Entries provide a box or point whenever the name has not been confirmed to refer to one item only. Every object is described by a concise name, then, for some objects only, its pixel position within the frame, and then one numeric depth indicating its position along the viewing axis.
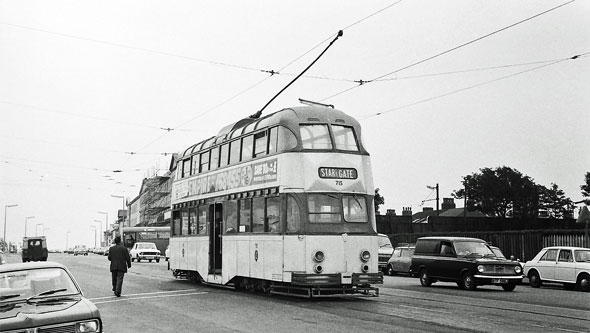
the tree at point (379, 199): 102.00
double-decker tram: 17.06
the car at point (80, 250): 116.68
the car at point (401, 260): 32.81
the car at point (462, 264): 22.58
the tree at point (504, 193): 91.50
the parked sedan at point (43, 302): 7.70
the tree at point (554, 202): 92.25
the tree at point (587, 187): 79.94
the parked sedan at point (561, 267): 23.80
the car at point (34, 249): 55.59
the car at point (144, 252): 56.78
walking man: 19.05
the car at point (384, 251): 35.78
